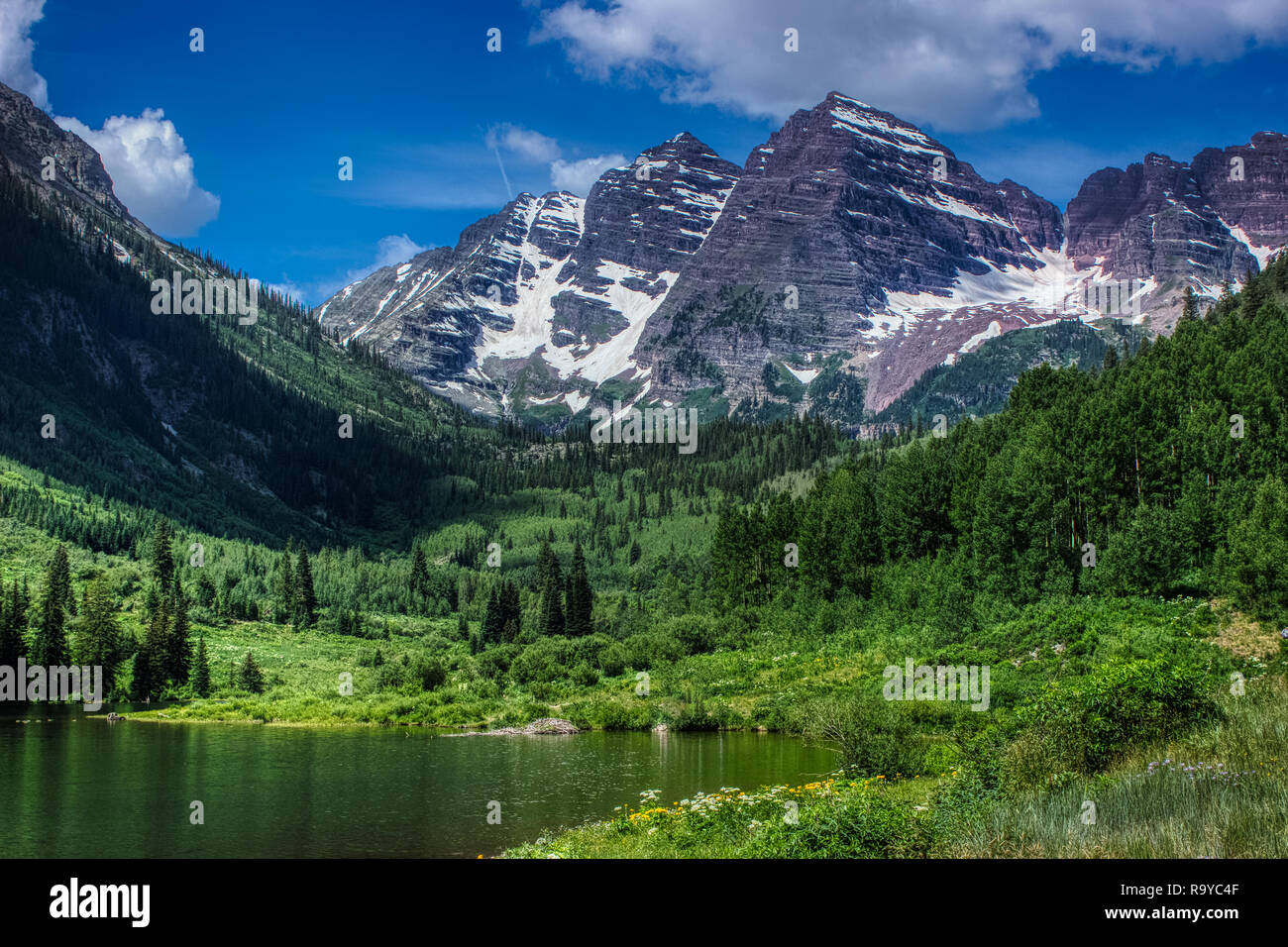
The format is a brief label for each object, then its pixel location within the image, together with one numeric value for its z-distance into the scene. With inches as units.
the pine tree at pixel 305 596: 5911.4
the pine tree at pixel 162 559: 5639.8
